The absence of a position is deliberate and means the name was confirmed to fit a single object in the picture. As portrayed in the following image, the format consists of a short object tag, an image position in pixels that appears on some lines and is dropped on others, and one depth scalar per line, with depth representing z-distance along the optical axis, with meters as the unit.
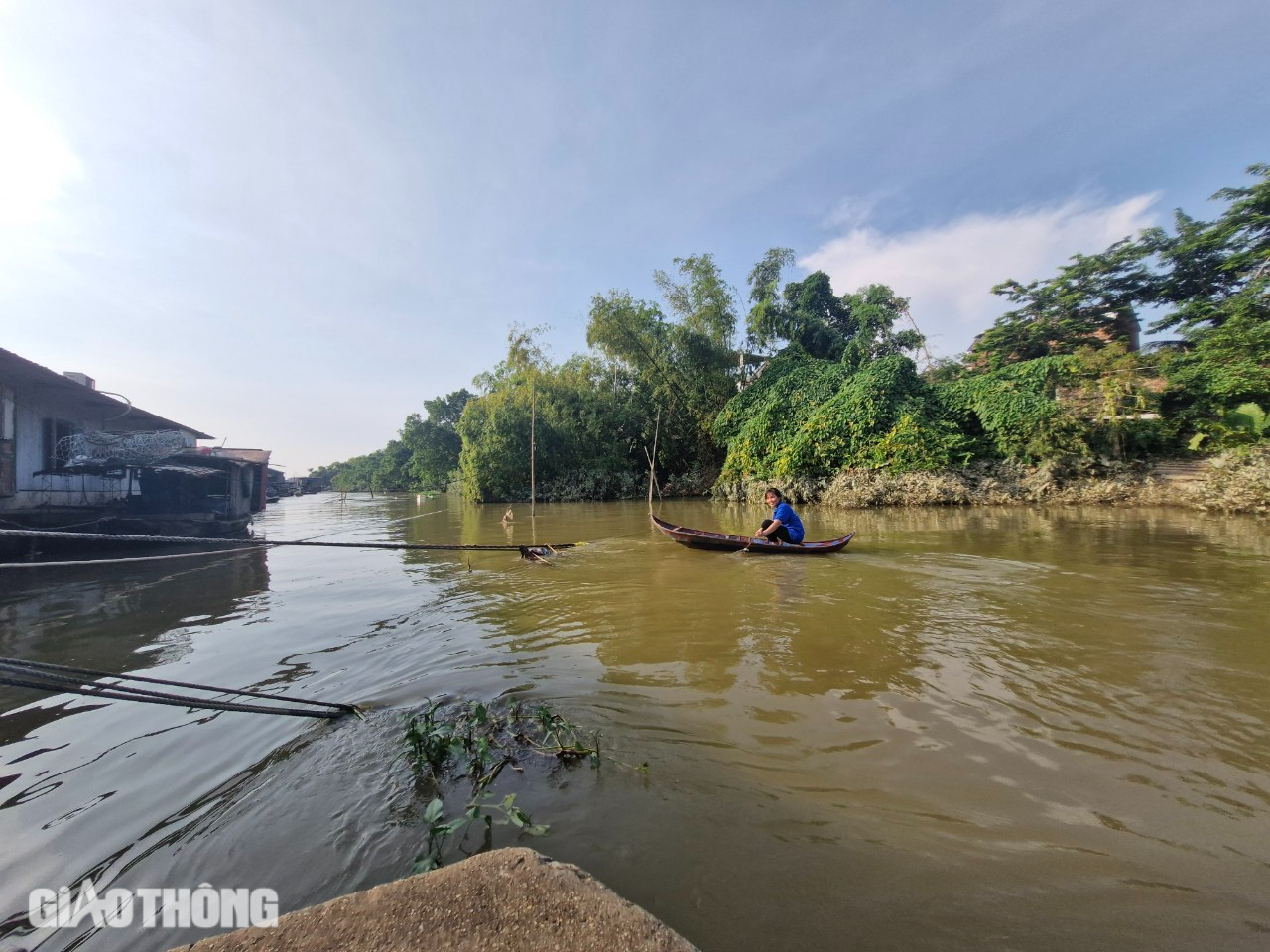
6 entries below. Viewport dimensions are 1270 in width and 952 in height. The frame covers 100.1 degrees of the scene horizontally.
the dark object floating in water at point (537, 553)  9.50
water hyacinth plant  2.26
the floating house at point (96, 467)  10.89
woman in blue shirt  9.60
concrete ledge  1.17
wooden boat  9.38
